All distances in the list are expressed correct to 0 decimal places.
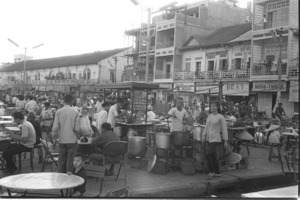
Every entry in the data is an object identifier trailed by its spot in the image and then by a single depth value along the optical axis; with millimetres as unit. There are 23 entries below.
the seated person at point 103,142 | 7000
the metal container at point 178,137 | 8039
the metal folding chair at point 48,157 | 6675
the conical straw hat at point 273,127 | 9952
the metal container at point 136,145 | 8344
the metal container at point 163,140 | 8070
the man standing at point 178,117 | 8688
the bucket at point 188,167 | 7777
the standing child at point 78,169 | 5580
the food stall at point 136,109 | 9922
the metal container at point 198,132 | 8134
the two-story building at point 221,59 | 23020
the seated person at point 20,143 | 7133
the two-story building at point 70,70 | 38906
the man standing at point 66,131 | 6383
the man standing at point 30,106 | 12492
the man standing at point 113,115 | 9633
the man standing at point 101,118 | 9711
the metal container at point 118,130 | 9871
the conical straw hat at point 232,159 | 8281
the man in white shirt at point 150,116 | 12127
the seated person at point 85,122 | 7243
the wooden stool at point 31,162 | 7316
